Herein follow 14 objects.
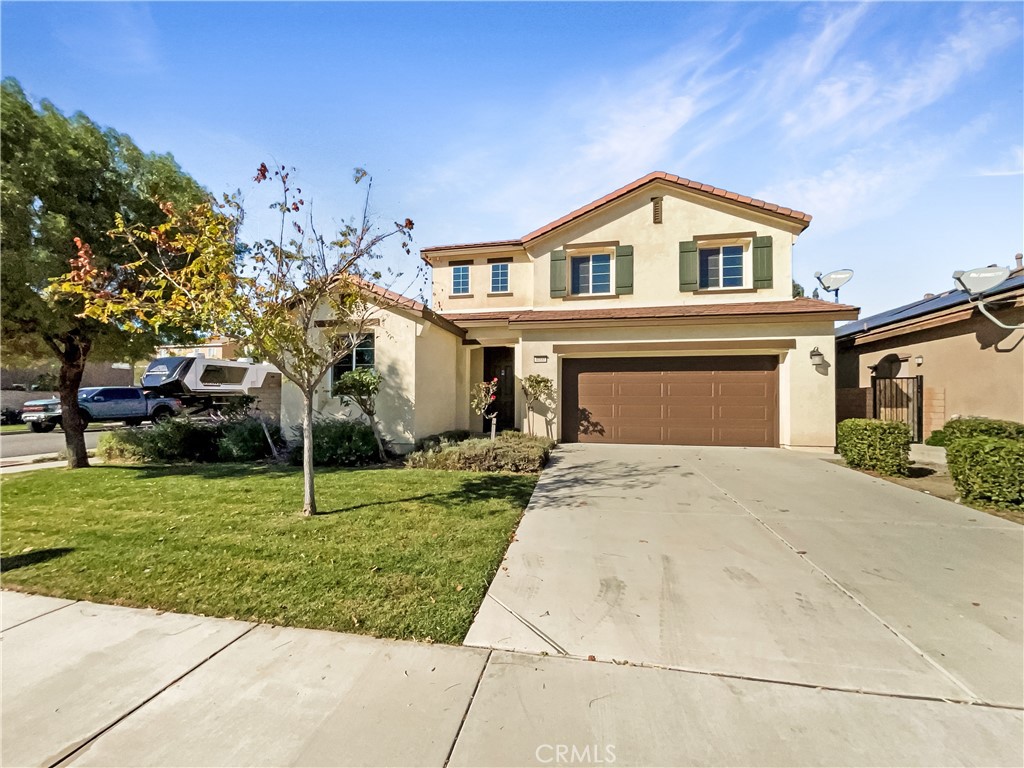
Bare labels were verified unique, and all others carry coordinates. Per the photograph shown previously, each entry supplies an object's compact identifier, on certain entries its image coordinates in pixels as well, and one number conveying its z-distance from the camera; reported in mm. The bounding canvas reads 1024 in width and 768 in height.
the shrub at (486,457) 8227
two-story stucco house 10469
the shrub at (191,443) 9828
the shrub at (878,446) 7633
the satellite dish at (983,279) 9492
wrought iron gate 11616
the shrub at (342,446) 9008
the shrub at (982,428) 8117
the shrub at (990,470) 5562
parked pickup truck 17703
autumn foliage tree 4512
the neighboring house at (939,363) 9406
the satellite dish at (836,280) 14000
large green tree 6902
